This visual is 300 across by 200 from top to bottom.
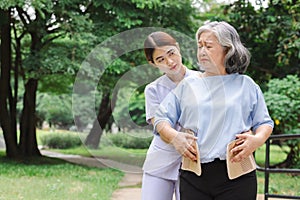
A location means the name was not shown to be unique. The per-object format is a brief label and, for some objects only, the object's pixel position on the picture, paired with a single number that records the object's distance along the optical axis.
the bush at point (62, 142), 20.61
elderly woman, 2.09
